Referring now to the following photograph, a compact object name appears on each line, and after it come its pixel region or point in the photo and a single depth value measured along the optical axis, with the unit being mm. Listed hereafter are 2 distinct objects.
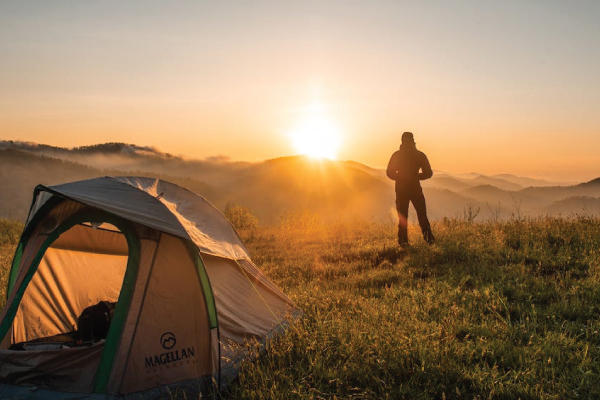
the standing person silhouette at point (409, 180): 10977
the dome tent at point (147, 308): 4766
